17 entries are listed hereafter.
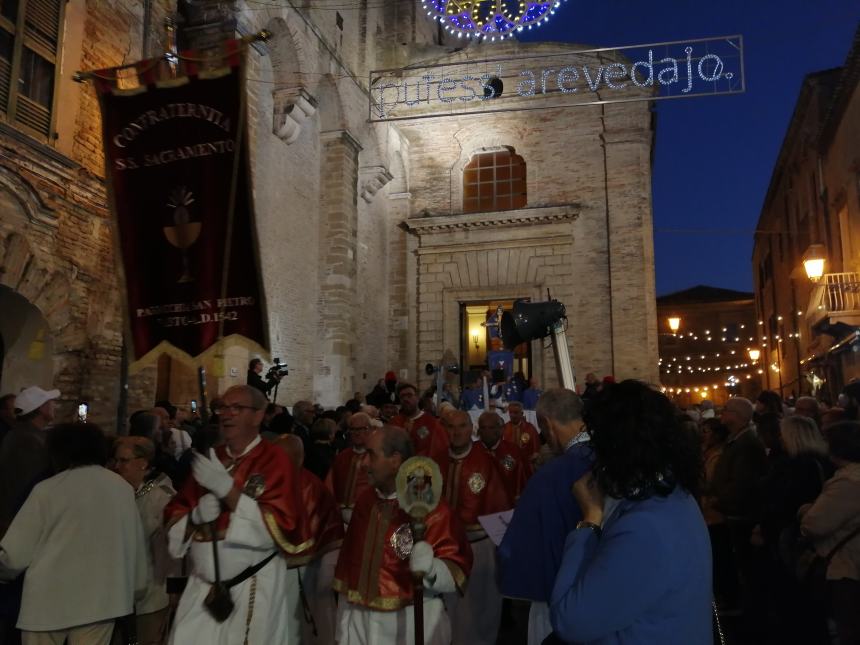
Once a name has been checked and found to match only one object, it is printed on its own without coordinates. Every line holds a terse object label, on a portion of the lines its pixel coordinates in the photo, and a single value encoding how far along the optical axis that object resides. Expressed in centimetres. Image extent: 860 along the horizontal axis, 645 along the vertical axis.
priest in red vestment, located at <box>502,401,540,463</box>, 839
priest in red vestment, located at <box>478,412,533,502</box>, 593
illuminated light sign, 1998
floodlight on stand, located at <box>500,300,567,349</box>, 869
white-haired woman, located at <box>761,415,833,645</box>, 506
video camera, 1087
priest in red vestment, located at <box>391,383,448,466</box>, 651
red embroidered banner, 525
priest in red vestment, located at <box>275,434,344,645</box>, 384
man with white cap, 436
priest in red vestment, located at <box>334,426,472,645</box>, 339
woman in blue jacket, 191
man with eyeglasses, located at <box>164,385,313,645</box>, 343
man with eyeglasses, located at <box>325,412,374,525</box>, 566
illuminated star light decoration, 1662
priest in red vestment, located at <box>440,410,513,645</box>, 523
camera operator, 1119
